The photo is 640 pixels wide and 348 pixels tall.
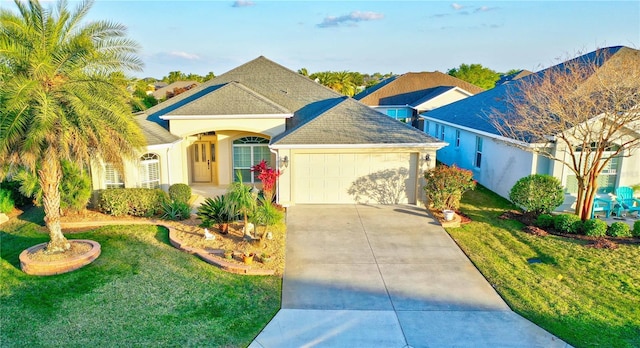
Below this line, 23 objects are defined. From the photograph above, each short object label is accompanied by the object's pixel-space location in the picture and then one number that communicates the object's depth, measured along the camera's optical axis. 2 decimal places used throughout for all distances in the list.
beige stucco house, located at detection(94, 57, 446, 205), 15.77
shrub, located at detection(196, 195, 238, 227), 12.59
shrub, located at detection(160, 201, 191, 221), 13.84
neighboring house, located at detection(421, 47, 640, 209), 15.38
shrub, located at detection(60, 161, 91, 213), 13.65
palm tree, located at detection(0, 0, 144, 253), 9.00
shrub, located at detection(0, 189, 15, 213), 14.73
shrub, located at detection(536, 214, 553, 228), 13.39
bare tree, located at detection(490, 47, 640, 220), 12.89
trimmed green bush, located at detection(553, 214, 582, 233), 12.84
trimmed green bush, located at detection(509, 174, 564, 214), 14.07
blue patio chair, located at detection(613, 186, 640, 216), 14.93
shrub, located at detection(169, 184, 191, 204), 14.99
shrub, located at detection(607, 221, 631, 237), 12.48
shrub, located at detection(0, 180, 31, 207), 15.52
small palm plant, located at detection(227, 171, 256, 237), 11.53
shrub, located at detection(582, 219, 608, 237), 12.57
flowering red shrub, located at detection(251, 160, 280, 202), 14.93
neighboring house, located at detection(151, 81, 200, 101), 49.35
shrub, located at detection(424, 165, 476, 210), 14.56
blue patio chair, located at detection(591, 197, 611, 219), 14.82
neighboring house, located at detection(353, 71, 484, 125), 37.22
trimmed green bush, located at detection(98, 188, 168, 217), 14.02
